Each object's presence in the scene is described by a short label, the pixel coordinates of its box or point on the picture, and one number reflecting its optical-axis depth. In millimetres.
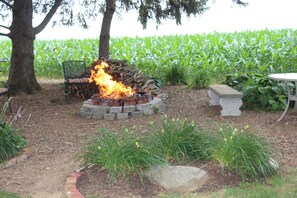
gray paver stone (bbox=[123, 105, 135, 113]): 7712
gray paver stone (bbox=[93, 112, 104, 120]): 7755
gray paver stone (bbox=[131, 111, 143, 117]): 7754
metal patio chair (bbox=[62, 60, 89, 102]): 9730
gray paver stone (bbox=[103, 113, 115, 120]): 7645
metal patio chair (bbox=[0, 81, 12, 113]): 8005
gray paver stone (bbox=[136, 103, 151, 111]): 7816
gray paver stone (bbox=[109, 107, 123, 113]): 7676
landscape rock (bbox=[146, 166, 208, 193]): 4293
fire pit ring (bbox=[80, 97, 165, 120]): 7676
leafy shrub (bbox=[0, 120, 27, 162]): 5232
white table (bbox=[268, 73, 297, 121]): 6745
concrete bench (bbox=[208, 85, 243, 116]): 7617
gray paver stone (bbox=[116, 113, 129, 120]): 7648
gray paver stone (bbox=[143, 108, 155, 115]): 7852
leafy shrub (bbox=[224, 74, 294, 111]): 8055
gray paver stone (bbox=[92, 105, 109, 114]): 7734
